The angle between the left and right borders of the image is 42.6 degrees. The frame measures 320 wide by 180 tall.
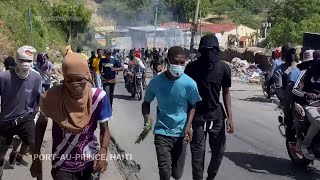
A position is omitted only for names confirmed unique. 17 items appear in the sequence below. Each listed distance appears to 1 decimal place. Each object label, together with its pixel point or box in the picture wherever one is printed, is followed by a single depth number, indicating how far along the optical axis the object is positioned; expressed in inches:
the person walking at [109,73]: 397.0
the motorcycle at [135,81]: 543.2
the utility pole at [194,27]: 1022.9
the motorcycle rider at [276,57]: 413.0
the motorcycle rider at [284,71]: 253.0
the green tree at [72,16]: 1523.6
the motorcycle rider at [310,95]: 212.8
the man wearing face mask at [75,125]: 122.1
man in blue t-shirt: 174.9
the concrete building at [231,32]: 2259.5
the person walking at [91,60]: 431.3
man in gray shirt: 191.3
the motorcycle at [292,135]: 224.8
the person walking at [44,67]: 361.3
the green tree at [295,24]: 1268.5
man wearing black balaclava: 190.0
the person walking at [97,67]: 397.7
